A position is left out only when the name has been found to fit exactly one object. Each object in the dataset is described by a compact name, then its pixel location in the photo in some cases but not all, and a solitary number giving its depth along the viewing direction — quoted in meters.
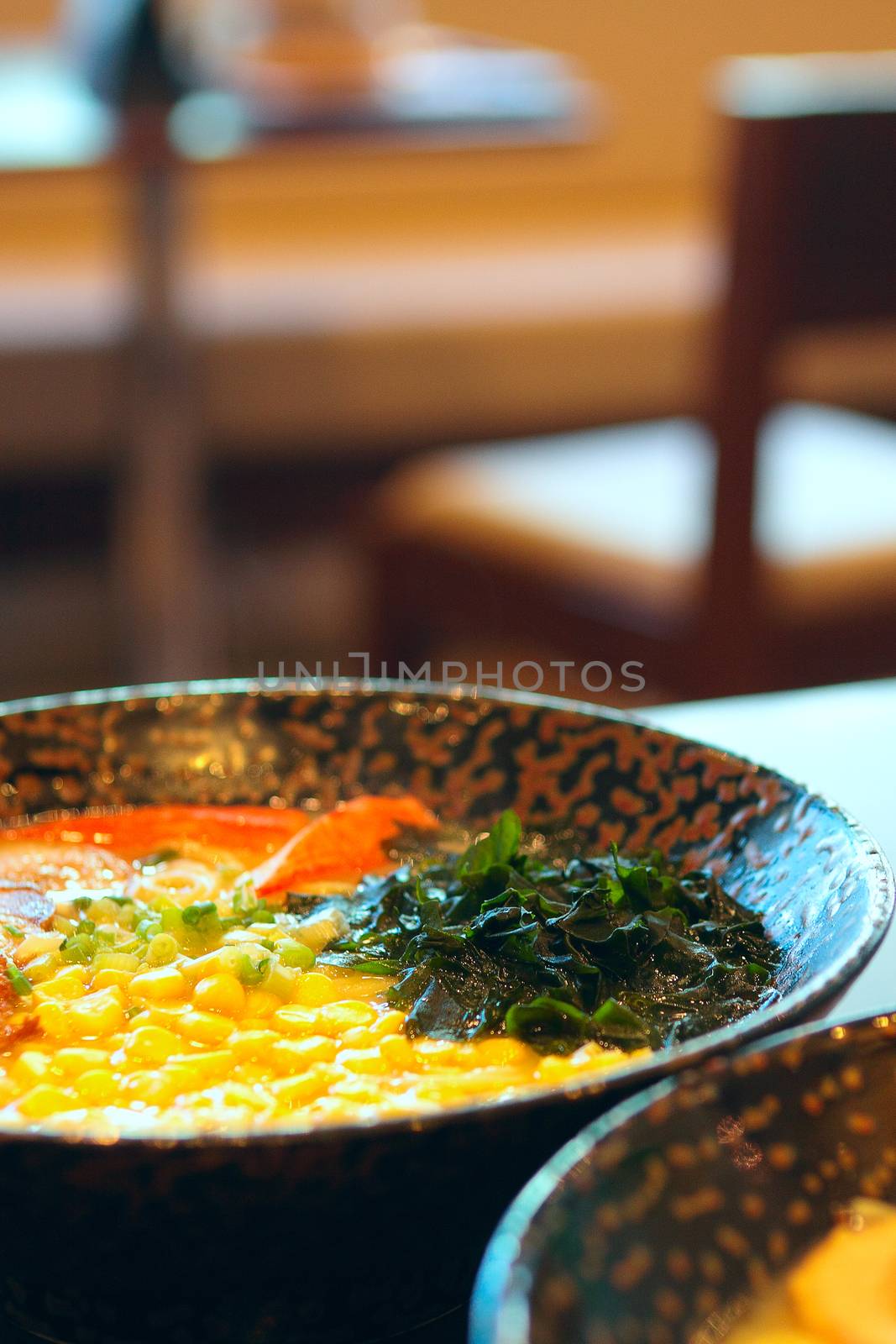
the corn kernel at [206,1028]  0.60
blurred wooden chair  1.43
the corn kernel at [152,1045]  0.59
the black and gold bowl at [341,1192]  0.52
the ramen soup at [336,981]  0.58
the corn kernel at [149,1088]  0.58
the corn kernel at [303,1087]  0.58
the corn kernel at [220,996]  0.61
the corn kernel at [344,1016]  0.60
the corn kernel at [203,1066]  0.58
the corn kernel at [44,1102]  0.57
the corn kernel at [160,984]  0.61
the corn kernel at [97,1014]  0.60
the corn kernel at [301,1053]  0.59
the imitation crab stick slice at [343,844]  0.68
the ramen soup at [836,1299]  0.50
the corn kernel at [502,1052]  0.59
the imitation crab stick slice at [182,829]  0.70
